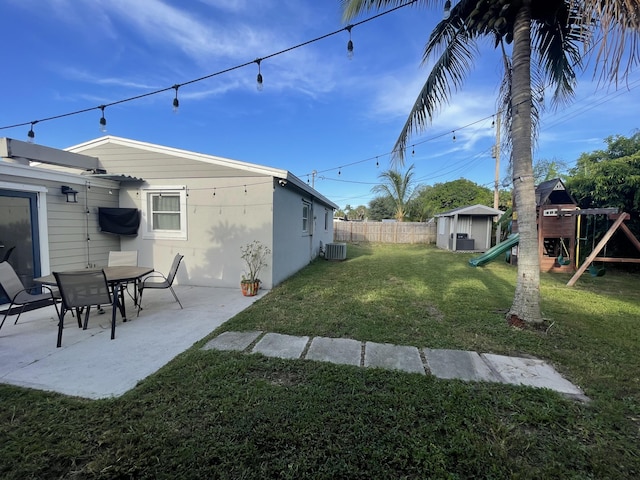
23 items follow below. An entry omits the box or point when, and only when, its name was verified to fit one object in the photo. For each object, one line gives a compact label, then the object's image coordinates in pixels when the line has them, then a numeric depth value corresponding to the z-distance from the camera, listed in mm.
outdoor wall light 5547
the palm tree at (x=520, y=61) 3908
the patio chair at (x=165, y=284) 4501
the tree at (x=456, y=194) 33219
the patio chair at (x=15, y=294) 3555
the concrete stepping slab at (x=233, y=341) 3240
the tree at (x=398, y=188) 21172
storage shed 15328
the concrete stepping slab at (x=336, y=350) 2975
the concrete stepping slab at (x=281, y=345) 3094
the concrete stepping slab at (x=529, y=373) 2545
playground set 8859
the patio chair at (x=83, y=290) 3247
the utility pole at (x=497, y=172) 16280
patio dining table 3598
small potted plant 6219
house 5953
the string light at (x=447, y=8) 3708
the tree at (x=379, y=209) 37609
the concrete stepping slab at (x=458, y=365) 2656
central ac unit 11523
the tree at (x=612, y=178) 7953
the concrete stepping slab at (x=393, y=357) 2824
